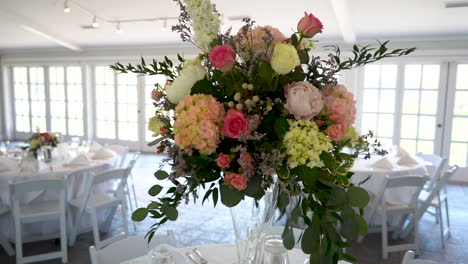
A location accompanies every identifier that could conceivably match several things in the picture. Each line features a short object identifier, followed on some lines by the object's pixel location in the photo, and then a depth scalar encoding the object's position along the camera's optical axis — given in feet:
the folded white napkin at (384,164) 13.38
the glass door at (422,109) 21.34
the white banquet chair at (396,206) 11.32
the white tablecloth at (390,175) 13.15
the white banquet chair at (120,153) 15.82
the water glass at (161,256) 4.73
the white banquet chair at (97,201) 11.57
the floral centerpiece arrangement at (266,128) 3.41
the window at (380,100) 22.36
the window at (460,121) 20.80
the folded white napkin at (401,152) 14.38
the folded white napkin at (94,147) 15.59
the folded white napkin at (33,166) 12.69
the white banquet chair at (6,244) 11.97
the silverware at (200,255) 5.75
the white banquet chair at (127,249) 6.22
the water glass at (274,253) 4.62
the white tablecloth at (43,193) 12.21
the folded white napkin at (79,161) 13.39
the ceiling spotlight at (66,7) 18.86
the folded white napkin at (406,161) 13.92
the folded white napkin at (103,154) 14.67
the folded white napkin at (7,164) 12.57
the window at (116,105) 29.78
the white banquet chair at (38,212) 10.43
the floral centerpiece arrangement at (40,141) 13.41
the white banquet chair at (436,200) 12.06
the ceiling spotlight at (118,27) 21.93
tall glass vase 4.18
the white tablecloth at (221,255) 6.03
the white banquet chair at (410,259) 5.67
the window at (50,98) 31.73
